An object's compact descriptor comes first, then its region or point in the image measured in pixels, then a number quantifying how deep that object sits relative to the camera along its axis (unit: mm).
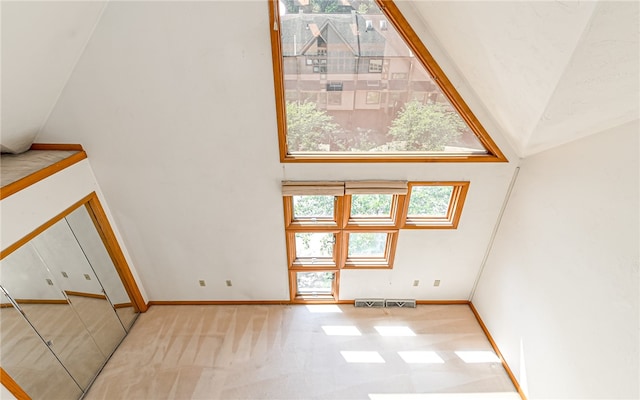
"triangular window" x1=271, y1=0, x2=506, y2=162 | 2404
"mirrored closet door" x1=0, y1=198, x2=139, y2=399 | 2406
